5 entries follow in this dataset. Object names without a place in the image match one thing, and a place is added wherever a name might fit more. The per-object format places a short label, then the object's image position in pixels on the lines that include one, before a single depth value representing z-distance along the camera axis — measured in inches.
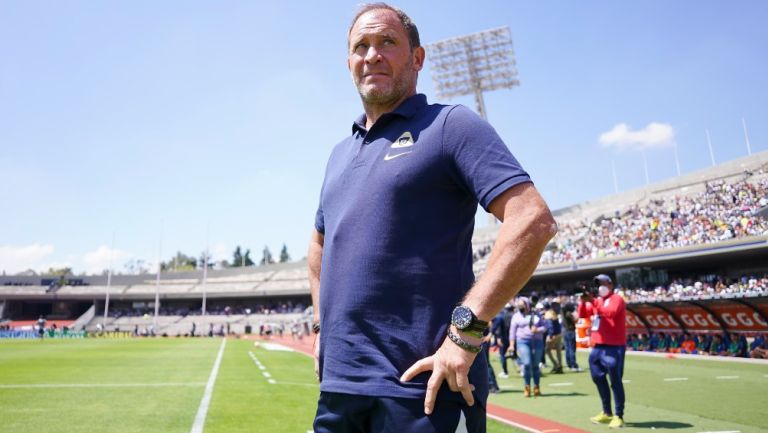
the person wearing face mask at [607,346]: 315.3
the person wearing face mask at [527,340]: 433.1
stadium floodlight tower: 2026.3
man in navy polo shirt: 72.2
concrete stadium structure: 1221.1
